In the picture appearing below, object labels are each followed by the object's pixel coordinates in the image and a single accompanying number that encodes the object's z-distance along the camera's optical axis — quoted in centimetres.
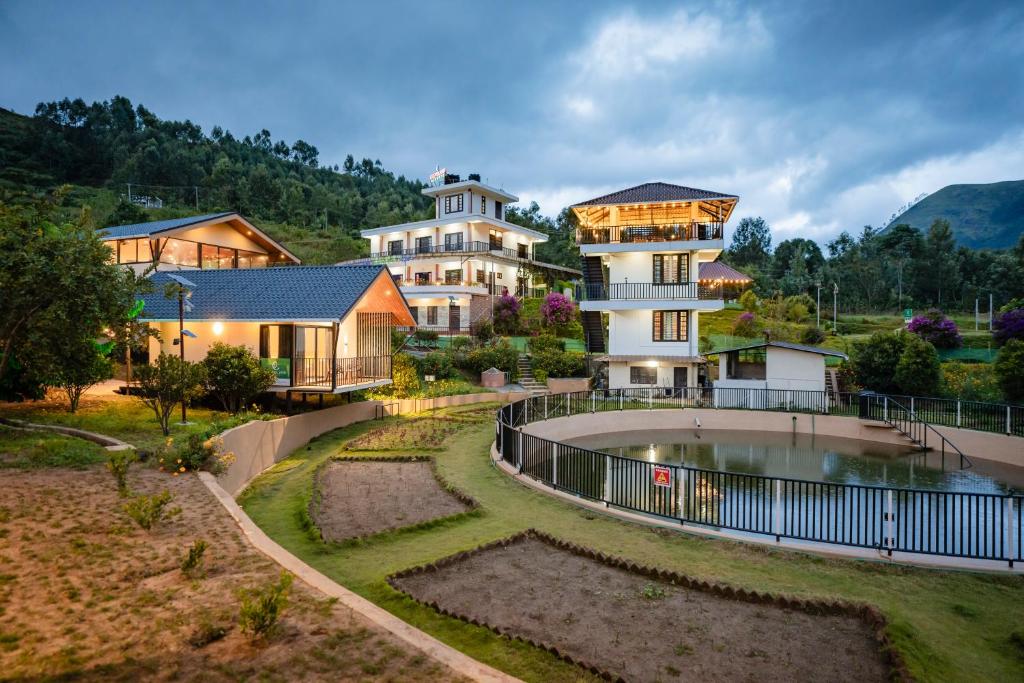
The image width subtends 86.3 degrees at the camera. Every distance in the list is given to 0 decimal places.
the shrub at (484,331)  3722
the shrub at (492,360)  3094
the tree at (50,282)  1059
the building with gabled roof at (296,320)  1827
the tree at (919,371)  2438
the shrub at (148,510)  757
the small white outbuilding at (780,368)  2591
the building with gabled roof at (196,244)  2359
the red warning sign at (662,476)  1014
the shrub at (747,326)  4288
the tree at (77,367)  1273
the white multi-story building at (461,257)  4300
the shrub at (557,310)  3947
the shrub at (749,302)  4802
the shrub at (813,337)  4006
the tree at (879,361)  2591
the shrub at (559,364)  3066
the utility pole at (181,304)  1547
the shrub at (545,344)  3278
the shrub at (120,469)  898
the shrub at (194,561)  636
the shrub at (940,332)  3516
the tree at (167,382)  1377
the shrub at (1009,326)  3166
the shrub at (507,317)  3997
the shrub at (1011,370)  2178
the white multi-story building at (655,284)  2886
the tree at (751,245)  8112
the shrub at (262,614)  484
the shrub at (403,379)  2445
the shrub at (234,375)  1683
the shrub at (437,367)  2924
